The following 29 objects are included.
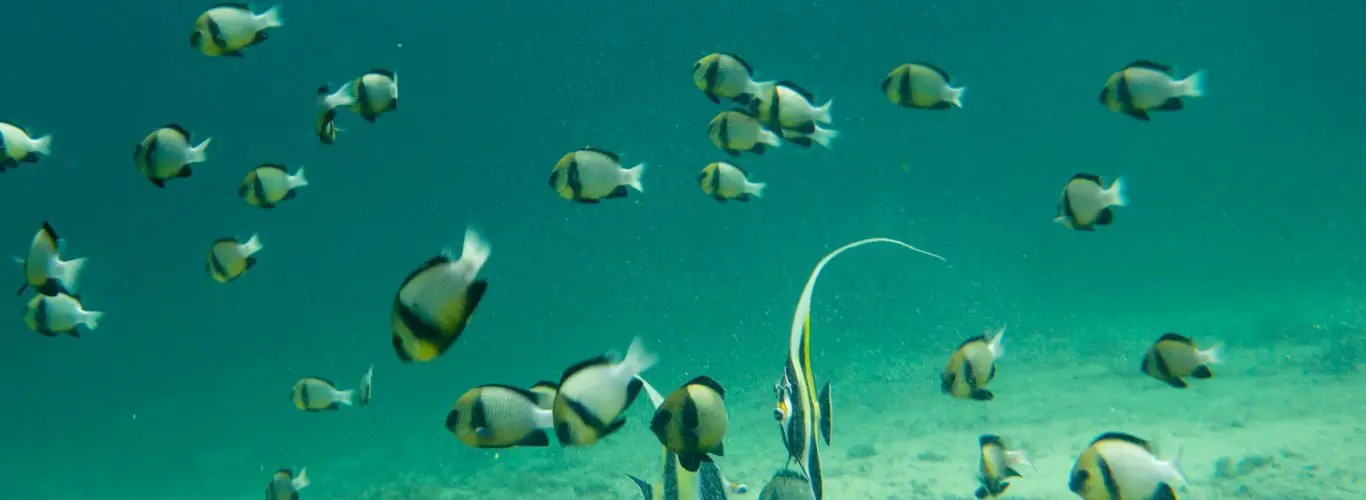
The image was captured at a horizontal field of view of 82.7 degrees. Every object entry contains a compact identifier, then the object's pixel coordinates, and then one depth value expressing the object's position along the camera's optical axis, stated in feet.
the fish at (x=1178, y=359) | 12.76
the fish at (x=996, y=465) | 11.55
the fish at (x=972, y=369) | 12.90
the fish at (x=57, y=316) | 15.93
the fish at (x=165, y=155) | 15.51
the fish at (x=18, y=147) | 14.66
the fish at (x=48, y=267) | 13.16
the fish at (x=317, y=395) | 19.36
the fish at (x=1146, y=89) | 15.46
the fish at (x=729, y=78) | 16.34
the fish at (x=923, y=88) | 16.62
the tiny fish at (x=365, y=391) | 17.24
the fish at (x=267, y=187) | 18.13
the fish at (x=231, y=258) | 16.89
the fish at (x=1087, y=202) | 15.15
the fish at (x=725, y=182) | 18.98
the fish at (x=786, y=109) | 15.99
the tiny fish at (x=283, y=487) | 15.52
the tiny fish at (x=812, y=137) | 16.53
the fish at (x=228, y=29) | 15.69
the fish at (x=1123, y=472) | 8.77
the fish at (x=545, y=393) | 7.26
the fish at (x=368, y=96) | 16.12
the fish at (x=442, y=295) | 5.19
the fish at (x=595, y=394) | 6.07
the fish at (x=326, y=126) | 16.24
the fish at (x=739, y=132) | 17.80
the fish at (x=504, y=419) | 7.05
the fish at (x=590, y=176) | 14.60
